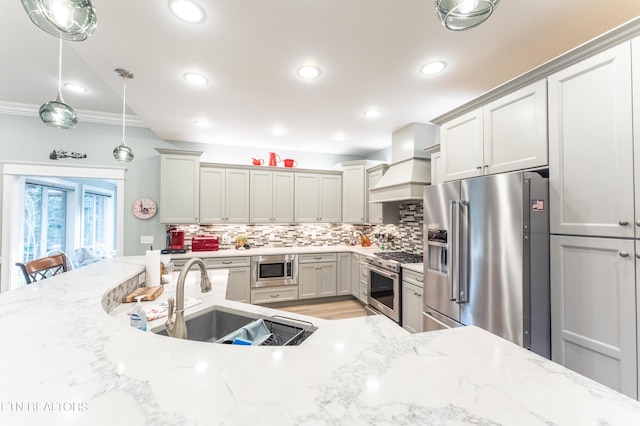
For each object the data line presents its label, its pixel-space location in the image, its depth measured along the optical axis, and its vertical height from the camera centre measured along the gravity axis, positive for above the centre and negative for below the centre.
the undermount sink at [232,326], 1.27 -0.61
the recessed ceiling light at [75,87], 2.79 +1.43
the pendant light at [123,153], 2.57 +0.67
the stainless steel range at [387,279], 3.06 -0.81
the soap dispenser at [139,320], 1.22 -0.50
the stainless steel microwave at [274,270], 3.92 -0.84
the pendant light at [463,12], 0.88 +0.73
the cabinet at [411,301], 2.71 -0.93
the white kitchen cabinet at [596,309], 1.32 -0.51
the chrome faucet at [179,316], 1.10 -0.44
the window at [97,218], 5.82 -0.05
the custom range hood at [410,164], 3.21 +0.70
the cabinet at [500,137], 1.72 +0.64
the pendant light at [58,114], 1.55 +0.63
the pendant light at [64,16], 0.83 +0.68
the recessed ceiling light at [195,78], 2.20 +1.22
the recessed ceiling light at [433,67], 2.01 +1.21
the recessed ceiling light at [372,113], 2.93 +1.21
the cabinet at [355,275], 4.17 -0.96
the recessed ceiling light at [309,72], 2.09 +1.21
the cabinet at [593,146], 1.33 +0.41
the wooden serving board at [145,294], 1.62 -0.51
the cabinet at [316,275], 4.13 -0.96
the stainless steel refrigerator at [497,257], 1.64 -0.29
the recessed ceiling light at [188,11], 1.44 +1.21
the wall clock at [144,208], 3.84 +0.12
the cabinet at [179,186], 3.79 +0.45
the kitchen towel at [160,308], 1.39 -0.53
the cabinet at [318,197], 4.49 +0.35
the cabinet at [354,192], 4.46 +0.43
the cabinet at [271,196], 4.25 +0.34
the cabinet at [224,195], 4.01 +0.35
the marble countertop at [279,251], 3.77 -0.56
